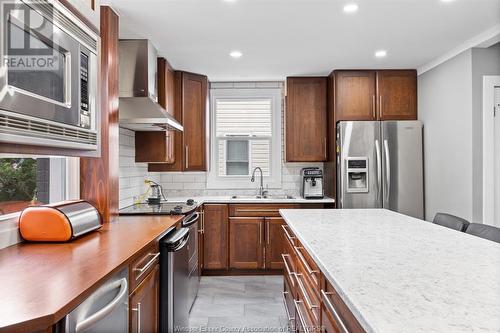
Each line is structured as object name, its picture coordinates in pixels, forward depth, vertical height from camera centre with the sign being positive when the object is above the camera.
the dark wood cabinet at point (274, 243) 4.06 -0.85
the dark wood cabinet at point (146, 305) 1.60 -0.68
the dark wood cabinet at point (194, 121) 4.24 +0.58
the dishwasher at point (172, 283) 2.09 -0.71
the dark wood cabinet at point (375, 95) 4.20 +0.88
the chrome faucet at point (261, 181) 4.59 -0.17
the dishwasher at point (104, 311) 1.05 -0.47
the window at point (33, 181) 1.85 -0.07
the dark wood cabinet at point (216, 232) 4.07 -0.73
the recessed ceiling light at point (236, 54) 3.57 +1.18
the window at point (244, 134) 4.79 +0.47
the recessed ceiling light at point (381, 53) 3.57 +1.19
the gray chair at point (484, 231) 1.96 -0.37
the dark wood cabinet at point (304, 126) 4.45 +0.54
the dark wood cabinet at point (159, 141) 3.71 +0.30
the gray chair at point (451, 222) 2.29 -0.36
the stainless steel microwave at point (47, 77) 1.17 +0.37
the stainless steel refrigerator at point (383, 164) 4.03 +0.05
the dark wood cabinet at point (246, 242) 4.07 -0.84
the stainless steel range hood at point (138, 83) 2.95 +0.77
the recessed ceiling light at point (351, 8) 2.55 +1.18
